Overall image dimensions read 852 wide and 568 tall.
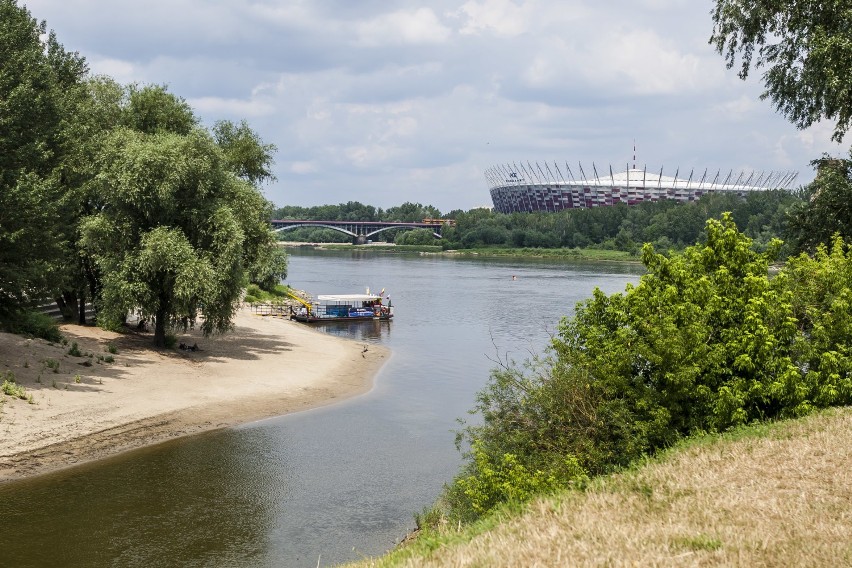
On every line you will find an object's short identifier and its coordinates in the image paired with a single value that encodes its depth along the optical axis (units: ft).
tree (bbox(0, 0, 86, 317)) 110.11
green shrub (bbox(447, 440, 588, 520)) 62.03
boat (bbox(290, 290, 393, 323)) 249.26
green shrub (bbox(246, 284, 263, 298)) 279.28
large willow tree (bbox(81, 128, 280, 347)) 139.33
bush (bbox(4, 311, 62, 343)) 129.18
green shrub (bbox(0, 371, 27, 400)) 101.19
